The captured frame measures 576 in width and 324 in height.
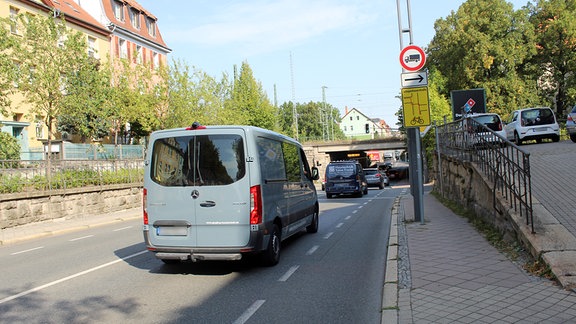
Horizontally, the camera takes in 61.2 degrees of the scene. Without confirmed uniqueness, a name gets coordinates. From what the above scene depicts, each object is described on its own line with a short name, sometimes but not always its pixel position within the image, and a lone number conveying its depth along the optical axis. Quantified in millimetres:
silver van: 7094
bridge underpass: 59406
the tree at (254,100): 54719
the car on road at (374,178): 37156
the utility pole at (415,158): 11207
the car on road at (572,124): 17631
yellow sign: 11281
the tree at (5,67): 21047
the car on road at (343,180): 25875
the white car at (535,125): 20391
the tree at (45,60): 22016
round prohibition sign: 11164
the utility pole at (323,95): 78150
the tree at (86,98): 23000
